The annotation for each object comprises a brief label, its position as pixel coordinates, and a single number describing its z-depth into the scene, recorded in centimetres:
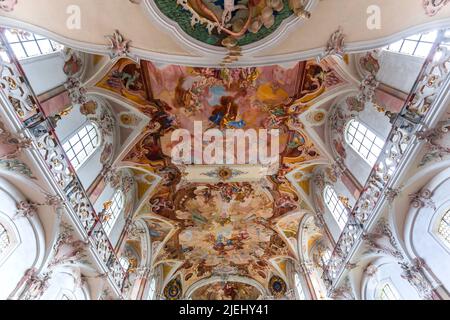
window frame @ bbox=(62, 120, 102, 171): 1104
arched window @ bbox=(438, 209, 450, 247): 932
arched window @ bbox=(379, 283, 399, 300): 1194
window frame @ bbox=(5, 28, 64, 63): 840
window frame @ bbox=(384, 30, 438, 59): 873
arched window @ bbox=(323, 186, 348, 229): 1407
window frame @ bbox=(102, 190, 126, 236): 1368
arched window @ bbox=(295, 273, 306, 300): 1945
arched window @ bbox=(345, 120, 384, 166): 1144
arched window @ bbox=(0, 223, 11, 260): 919
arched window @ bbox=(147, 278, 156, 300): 1946
